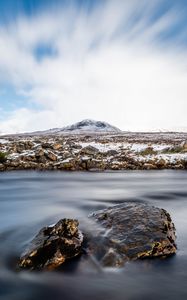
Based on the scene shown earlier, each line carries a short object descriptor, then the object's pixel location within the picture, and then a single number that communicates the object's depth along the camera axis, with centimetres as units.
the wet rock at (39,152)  1441
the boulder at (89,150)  1505
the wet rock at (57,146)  1563
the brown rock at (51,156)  1441
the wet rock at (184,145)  1516
